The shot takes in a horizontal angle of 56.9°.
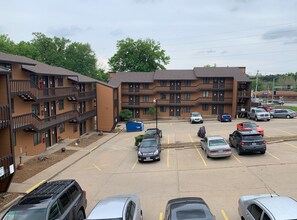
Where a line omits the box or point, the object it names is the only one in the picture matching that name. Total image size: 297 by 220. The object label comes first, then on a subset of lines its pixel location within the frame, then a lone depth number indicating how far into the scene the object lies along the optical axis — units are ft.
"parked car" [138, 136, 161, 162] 67.87
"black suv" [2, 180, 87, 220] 27.40
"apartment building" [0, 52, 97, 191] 46.98
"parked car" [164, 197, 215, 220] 25.96
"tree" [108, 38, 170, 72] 234.79
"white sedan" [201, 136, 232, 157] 65.81
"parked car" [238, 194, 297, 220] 23.58
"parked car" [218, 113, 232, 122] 145.89
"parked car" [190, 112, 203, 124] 145.28
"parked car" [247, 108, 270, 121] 139.85
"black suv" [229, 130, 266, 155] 66.49
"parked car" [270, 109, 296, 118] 152.15
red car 96.78
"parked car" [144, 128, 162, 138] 98.28
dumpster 132.94
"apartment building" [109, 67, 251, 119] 170.30
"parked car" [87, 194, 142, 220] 26.32
